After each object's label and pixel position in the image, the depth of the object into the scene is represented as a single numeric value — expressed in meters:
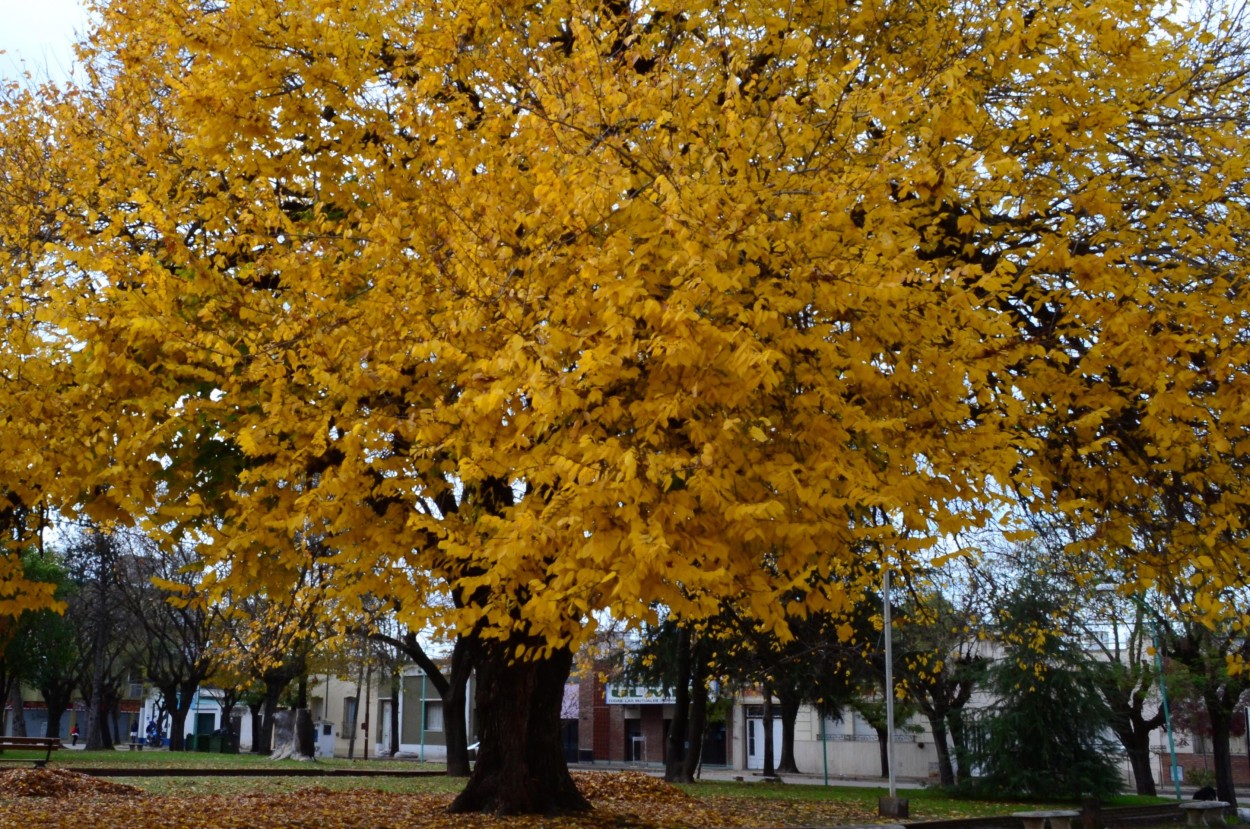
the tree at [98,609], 38.47
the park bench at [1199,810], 17.95
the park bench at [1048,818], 14.16
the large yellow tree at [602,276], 5.70
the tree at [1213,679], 22.22
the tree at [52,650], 33.41
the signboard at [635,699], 49.75
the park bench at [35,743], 22.73
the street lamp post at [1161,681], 21.54
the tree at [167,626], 37.03
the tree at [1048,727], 23.42
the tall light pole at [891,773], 12.24
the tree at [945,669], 22.28
